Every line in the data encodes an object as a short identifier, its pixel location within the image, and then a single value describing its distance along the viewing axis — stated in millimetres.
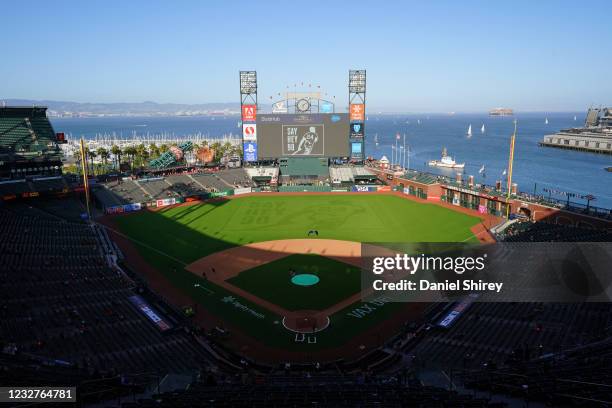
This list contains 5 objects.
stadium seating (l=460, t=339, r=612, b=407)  14387
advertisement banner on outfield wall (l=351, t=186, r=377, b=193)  75500
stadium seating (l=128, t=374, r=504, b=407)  15219
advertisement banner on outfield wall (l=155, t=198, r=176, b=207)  64688
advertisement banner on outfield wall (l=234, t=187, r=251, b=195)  74562
